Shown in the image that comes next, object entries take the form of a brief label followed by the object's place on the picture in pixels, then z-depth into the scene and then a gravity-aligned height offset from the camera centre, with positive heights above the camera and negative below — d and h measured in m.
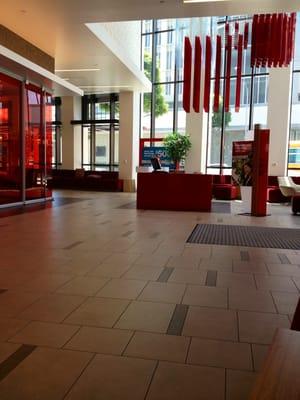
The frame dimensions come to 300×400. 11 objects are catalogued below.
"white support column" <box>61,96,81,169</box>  18.08 +1.03
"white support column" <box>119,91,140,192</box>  16.09 +0.76
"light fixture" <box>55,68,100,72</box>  12.67 +2.83
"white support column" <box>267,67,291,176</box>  13.95 +1.51
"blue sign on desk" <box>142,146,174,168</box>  15.79 +0.07
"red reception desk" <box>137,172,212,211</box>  9.56 -0.87
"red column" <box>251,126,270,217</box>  8.78 -0.30
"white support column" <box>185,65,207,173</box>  15.56 +0.82
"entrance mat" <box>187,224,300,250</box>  5.70 -1.27
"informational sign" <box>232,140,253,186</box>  9.08 -0.10
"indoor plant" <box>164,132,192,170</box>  15.20 +0.43
